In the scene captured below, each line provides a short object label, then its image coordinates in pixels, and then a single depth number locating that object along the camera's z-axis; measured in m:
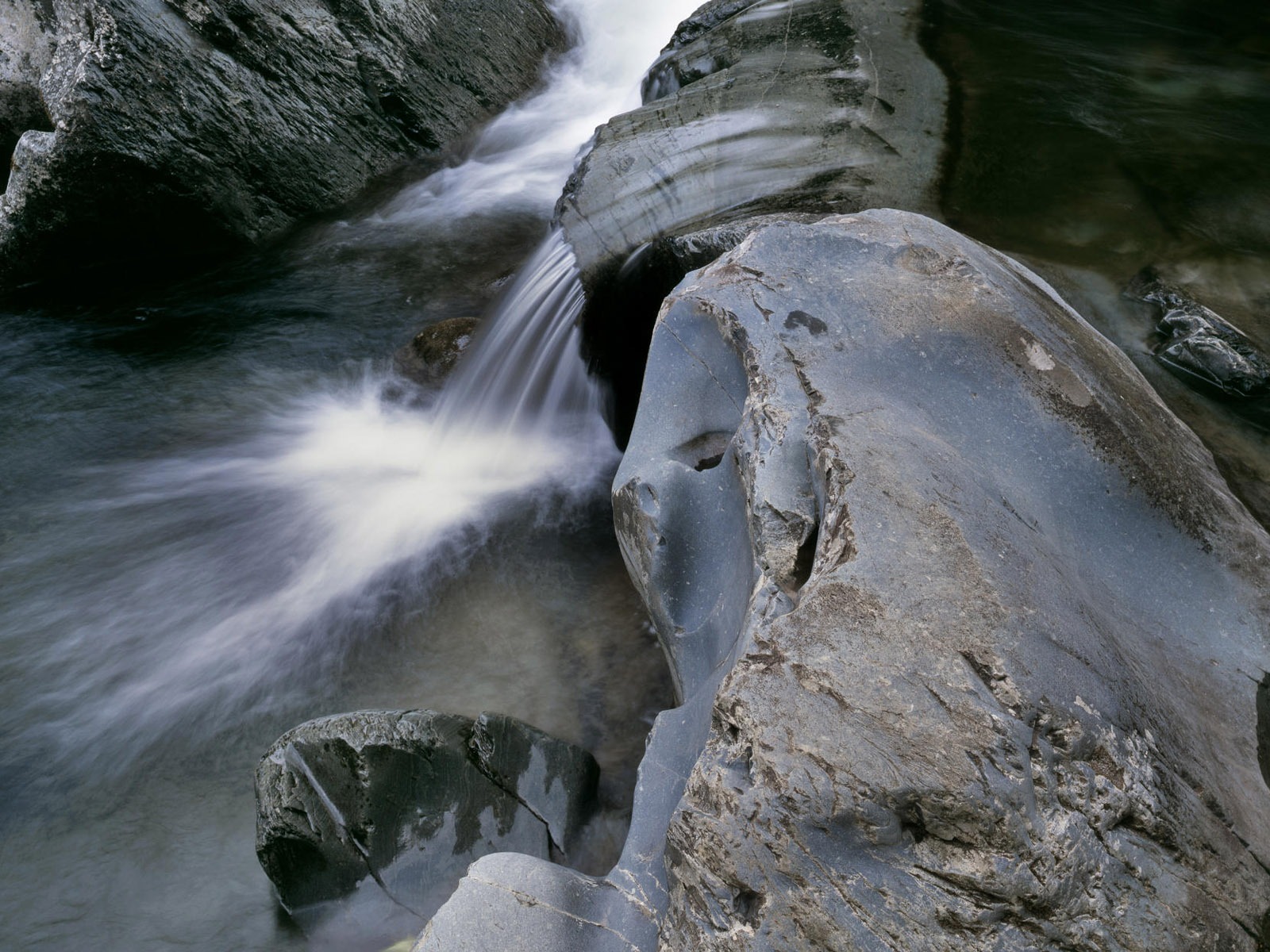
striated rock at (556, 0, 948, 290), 4.09
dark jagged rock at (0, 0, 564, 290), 5.91
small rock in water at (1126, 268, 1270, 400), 3.28
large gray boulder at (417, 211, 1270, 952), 1.61
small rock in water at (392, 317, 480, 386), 5.43
